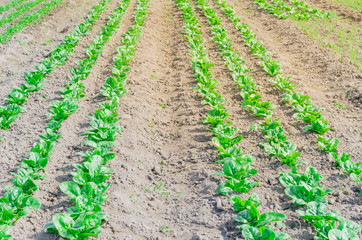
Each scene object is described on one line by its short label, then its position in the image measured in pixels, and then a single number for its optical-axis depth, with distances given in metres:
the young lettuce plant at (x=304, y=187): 3.97
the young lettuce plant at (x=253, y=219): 3.33
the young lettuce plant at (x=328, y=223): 3.26
